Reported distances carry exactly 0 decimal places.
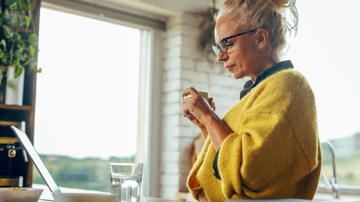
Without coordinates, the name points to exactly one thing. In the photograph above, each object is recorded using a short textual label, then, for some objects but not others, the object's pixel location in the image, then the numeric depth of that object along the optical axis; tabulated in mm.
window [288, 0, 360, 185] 3121
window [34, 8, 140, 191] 2982
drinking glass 942
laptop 843
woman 924
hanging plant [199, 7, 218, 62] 3455
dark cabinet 2260
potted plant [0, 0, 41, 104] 2383
